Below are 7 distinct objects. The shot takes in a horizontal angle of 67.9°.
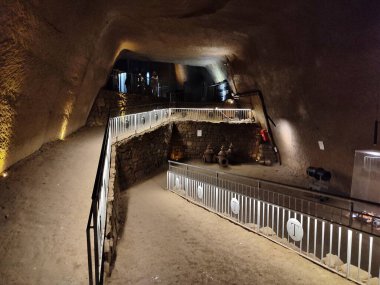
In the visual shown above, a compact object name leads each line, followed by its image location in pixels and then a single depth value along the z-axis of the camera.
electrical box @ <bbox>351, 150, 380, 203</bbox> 9.38
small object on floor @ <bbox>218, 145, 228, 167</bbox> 16.19
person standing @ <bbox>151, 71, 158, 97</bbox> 23.55
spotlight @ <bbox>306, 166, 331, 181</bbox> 11.91
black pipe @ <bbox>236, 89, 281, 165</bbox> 16.19
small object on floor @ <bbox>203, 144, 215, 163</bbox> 16.73
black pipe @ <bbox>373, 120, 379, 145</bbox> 8.77
